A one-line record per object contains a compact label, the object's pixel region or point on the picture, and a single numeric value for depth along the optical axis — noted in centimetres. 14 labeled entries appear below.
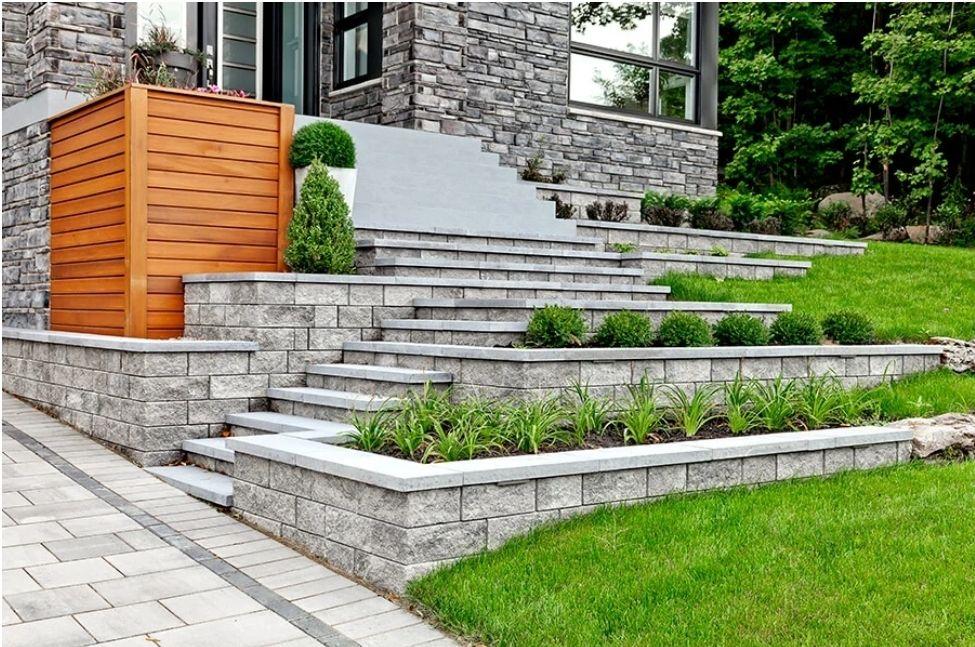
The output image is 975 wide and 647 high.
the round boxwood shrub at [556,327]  563
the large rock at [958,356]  723
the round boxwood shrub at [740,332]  632
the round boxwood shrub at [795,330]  658
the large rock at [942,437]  551
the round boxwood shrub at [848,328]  701
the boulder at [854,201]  1825
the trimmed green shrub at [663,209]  1059
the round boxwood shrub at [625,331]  575
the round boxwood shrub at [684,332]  602
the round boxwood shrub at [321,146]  703
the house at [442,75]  851
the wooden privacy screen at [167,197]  664
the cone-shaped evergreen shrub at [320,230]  657
